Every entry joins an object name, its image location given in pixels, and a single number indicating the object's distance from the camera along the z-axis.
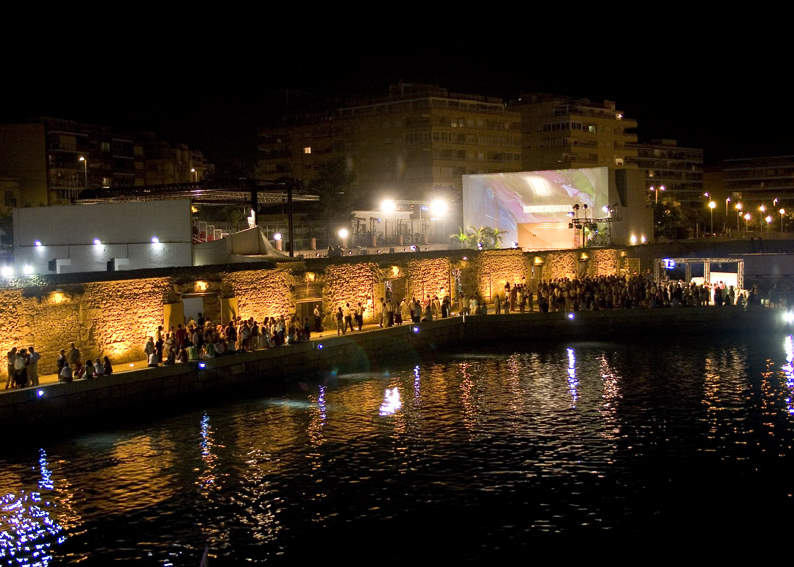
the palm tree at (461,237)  56.09
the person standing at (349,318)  35.46
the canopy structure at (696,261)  45.41
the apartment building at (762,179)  152.88
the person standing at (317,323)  35.44
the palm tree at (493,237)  56.99
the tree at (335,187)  64.56
